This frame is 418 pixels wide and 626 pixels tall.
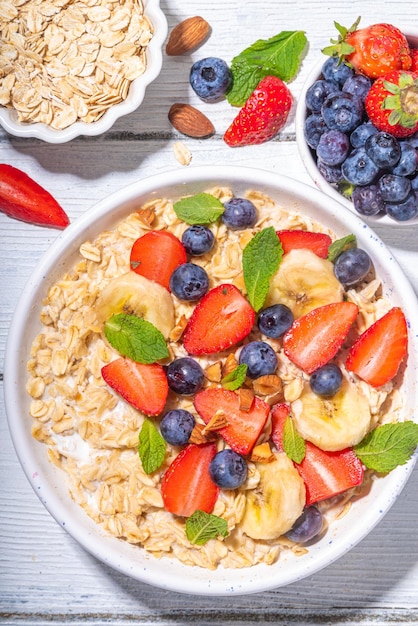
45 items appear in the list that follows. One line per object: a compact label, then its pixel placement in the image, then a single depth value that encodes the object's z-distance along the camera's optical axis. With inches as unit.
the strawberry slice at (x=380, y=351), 30.3
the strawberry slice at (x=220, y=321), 30.3
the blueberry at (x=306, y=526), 30.7
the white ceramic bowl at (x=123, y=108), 32.0
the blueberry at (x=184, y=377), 30.2
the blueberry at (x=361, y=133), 31.1
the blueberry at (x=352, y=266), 30.6
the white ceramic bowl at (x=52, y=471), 30.7
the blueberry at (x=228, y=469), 29.9
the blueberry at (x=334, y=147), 31.2
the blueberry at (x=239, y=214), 31.0
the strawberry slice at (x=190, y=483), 30.4
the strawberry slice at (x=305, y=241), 30.8
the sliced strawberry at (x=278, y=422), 30.6
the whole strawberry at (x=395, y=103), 30.6
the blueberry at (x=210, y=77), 32.5
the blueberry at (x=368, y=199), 31.3
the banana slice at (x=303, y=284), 30.4
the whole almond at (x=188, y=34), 32.8
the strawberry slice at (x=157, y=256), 30.8
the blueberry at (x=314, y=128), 31.7
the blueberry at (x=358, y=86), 31.3
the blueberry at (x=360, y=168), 30.9
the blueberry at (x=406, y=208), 31.3
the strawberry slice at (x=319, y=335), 30.1
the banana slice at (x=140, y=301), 30.5
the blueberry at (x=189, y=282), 30.4
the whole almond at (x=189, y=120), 32.9
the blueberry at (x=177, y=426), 30.2
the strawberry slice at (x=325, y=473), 30.6
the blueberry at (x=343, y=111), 31.1
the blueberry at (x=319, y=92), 31.6
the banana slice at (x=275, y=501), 30.2
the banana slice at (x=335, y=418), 30.2
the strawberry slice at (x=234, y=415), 30.1
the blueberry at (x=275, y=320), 30.2
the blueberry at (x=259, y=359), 30.1
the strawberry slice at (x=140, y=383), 30.3
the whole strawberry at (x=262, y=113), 32.3
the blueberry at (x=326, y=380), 30.0
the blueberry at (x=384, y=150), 30.6
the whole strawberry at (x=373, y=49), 31.2
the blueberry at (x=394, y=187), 30.9
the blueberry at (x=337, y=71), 31.6
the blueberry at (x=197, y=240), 30.8
